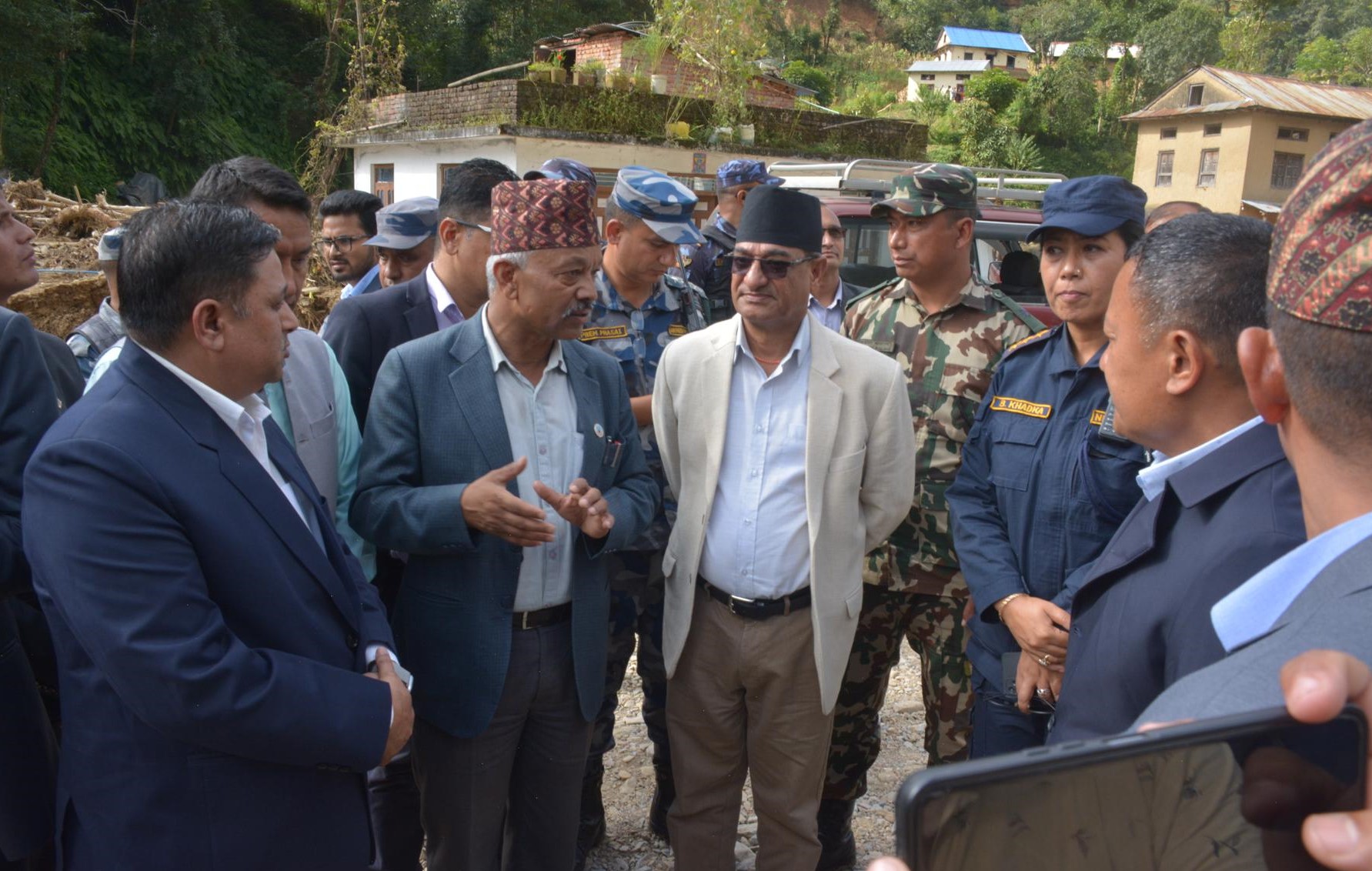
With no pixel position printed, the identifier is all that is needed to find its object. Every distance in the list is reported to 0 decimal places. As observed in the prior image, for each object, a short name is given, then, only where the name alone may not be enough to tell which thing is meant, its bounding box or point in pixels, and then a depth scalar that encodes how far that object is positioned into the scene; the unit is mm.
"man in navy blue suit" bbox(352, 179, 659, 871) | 2496
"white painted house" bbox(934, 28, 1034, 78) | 64000
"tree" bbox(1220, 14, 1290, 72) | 45969
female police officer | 2527
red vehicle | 7305
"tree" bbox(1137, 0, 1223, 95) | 46625
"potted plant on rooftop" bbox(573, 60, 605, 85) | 16141
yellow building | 32156
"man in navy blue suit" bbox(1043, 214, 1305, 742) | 1491
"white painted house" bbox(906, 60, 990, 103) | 57031
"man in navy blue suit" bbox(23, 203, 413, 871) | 1643
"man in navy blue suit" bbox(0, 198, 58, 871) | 2070
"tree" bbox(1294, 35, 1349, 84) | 46969
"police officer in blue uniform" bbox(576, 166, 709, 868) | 3443
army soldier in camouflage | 3295
